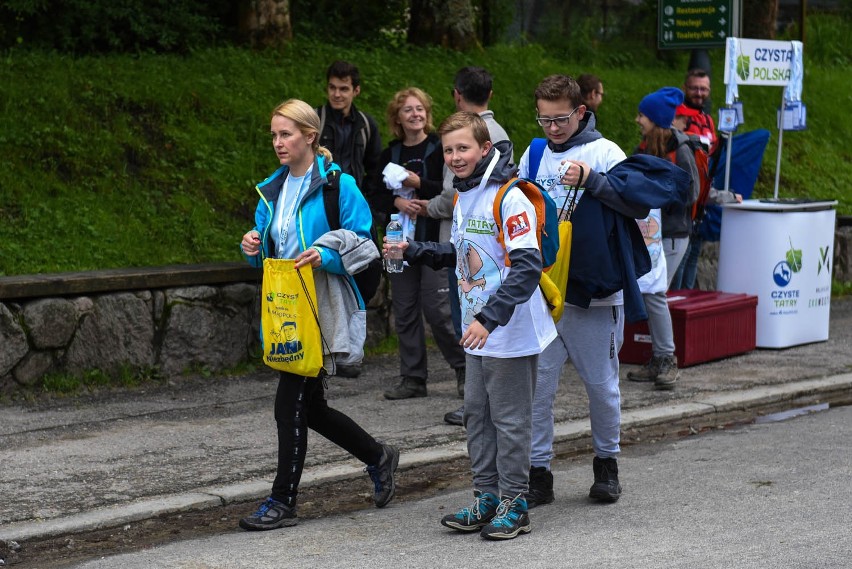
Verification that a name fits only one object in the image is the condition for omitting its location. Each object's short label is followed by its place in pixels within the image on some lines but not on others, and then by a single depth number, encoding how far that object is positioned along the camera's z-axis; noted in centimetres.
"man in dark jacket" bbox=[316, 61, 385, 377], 1368
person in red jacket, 1592
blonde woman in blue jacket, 903
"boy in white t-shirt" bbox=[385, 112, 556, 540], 841
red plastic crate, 1486
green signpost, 1847
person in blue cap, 1347
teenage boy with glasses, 924
